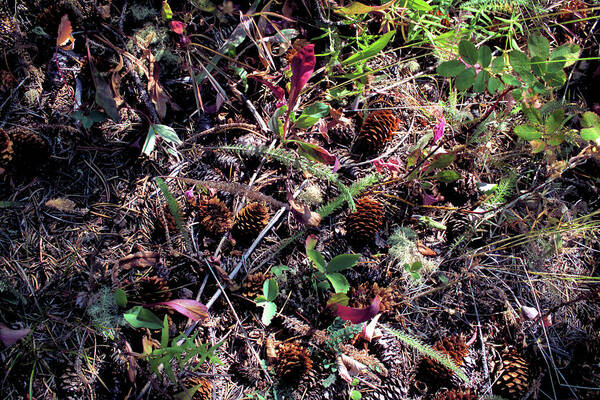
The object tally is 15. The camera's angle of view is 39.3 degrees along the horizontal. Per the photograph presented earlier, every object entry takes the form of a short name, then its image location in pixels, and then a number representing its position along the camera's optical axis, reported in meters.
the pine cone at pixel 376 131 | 0.89
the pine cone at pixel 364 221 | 0.87
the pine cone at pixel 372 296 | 0.85
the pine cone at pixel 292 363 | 0.82
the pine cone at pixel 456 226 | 0.90
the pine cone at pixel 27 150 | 0.84
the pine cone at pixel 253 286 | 0.84
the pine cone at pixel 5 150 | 0.84
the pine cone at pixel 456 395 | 0.83
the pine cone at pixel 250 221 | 0.85
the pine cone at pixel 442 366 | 0.84
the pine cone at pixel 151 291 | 0.83
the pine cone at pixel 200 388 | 0.81
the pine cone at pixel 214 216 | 0.86
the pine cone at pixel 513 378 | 0.84
